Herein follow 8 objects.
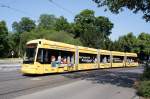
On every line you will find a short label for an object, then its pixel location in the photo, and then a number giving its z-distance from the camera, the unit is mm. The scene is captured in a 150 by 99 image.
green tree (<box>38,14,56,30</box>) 57688
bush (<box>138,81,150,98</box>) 6458
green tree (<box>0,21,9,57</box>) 40926
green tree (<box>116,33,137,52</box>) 46539
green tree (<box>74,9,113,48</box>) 43550
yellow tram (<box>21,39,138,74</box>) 11278
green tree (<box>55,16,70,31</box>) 46744
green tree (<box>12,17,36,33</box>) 60560
